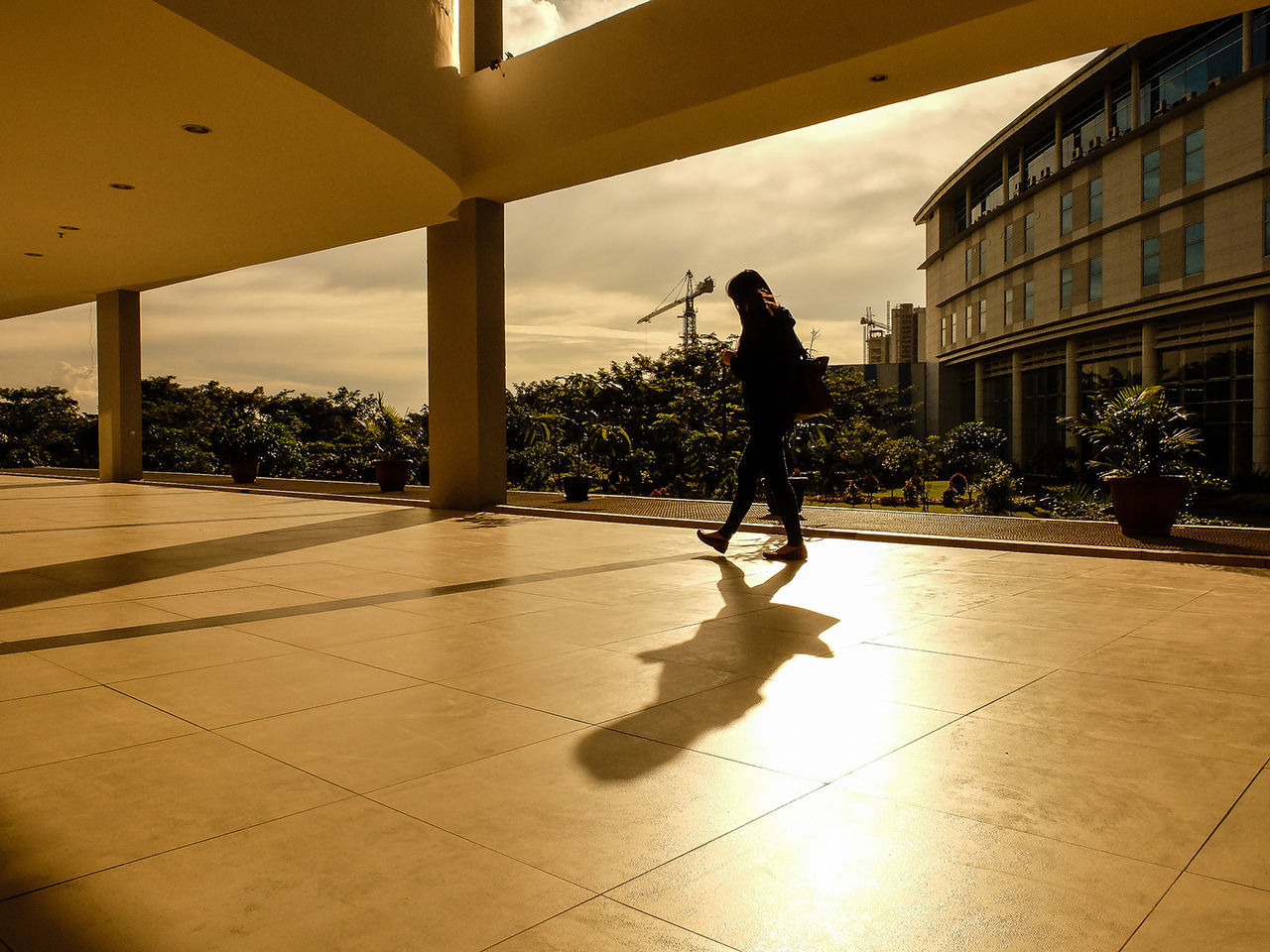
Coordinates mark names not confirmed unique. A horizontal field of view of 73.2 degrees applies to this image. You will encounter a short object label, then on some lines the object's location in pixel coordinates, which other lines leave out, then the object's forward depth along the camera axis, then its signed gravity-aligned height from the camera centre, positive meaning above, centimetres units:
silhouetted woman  625 +45
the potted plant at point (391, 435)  1606 +44
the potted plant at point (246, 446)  1712 +27
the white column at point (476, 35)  1057 +527
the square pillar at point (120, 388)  1812 +157
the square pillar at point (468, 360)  1122 +130
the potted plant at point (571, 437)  1530 +35
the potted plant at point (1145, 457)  700 -4
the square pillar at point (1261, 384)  2352 +189
